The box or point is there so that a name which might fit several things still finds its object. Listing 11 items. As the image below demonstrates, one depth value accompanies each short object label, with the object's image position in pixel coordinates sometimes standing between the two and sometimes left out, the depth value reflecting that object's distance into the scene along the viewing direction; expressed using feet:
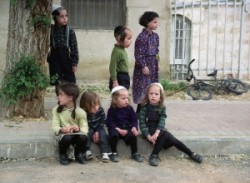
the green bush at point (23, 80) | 22.48
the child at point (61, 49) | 23.99
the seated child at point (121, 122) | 20.18
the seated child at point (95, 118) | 20.17
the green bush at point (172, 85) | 34.09
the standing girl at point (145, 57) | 23.43
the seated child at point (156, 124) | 20.38
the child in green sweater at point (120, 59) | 22.90
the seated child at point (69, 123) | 19.21
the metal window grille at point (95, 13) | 34.71
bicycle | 32.73
